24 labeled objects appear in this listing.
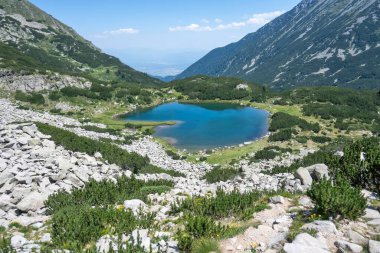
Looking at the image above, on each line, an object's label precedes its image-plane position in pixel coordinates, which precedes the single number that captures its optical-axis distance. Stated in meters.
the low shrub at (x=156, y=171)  27.81
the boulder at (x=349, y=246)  8.12
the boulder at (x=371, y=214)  10.22
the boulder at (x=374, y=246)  7.94
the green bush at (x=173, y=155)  37.50
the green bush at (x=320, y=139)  42.19
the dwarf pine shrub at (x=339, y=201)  9.79
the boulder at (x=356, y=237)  8.62
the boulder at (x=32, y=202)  14.84
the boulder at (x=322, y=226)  9.22
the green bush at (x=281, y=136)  42.78
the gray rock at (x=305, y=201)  12.61
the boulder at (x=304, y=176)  19.59
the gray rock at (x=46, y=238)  10.83
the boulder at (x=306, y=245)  8.03
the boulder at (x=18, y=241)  10.27
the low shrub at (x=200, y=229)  9.75
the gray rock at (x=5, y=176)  18.00
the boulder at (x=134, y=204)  13.78
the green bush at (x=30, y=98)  57.22
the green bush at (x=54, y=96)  61.03
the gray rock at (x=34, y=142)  24.97
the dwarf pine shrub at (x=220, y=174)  26.28
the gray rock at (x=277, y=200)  13.16
